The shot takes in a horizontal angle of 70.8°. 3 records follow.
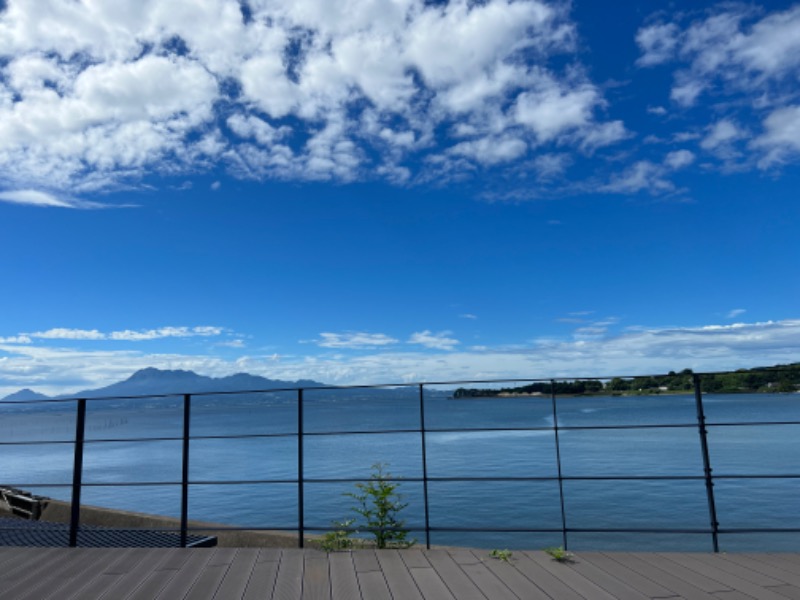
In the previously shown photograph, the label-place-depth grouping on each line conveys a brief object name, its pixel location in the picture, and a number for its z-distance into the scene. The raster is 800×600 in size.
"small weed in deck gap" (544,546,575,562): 3.36
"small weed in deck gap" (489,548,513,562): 3.41
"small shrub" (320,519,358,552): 3.80
